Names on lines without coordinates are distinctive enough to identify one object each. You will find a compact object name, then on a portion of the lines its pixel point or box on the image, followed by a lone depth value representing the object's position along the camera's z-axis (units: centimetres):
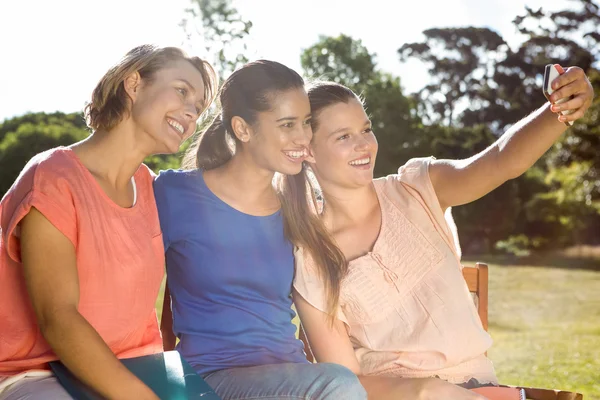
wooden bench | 301
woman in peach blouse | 257
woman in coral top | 200
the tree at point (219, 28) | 1137
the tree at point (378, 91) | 2653
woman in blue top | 249
